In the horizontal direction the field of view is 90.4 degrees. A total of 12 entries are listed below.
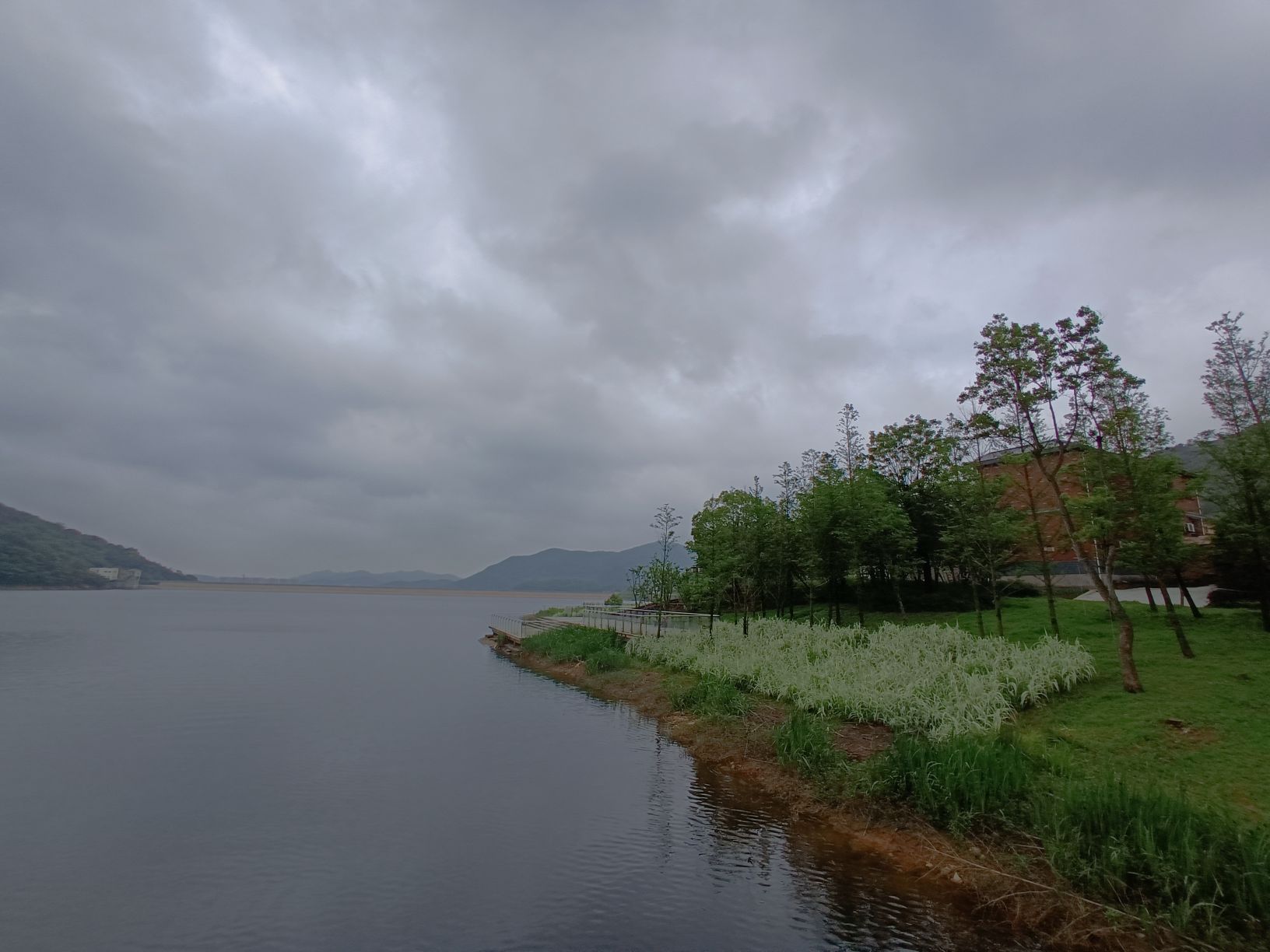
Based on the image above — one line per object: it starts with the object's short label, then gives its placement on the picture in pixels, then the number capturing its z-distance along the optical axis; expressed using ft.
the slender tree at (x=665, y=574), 125.39
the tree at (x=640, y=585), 232.32
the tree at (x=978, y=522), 77.51
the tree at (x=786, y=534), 101.91
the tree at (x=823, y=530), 97.91
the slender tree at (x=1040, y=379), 55.67
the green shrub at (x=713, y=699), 65.67
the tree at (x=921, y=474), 115.03
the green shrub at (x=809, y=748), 47.11
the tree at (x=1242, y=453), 61.77
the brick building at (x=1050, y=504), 66.23
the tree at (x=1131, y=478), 58.08
